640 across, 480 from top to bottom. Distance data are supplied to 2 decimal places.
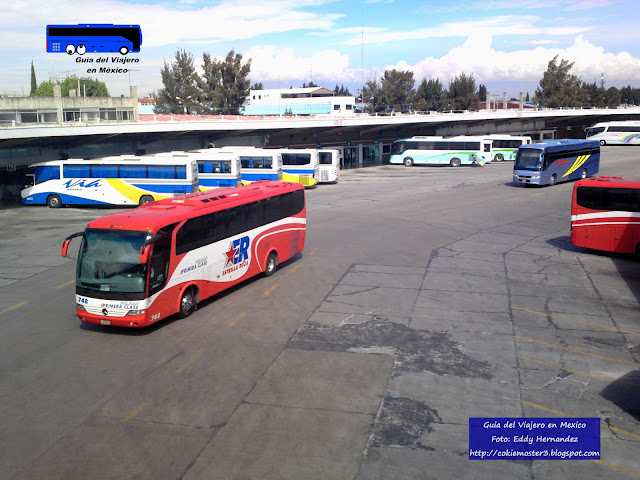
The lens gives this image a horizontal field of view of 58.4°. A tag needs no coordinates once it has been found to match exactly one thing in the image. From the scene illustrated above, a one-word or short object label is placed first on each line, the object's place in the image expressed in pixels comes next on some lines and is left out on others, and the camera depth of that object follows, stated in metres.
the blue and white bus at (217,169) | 34.31
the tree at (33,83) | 69.78
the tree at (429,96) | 110.31
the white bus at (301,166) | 40.12
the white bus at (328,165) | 42.69
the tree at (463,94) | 108.56
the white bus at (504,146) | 61.69
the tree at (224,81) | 76.31
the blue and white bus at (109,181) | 31.25
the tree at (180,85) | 77.00
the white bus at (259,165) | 36.97
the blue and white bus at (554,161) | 37.81
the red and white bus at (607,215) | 20.11
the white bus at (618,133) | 70.06
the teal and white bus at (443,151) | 56.03
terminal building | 34.09
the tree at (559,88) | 109.19
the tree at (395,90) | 109.94
